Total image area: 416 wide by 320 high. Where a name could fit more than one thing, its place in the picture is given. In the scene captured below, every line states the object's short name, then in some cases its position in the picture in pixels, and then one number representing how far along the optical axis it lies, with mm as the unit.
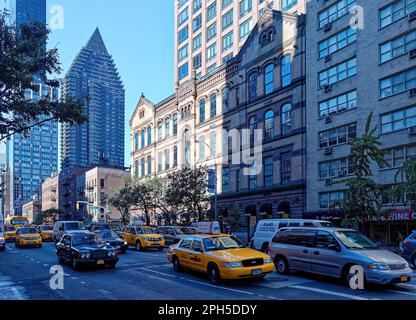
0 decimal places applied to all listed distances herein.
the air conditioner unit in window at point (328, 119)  36200
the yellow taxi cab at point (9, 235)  45219
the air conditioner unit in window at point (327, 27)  36594
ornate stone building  39875
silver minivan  11797
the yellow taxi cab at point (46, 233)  42188
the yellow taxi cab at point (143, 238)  27547
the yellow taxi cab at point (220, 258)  12922
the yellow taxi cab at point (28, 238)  32219
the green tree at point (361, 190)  24962
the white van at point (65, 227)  34500
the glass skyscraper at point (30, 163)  164750
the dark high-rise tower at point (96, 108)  160500
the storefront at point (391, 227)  29016
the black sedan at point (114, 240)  24462
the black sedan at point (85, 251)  16903
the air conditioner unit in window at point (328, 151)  35903
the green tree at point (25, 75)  14595
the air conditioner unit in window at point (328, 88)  36406
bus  58812
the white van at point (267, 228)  21109
